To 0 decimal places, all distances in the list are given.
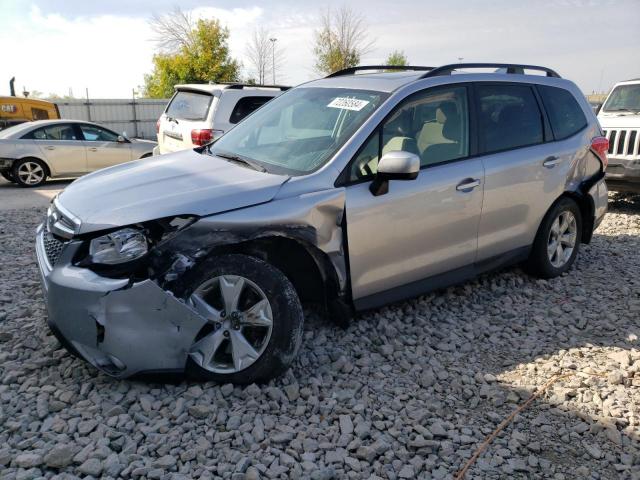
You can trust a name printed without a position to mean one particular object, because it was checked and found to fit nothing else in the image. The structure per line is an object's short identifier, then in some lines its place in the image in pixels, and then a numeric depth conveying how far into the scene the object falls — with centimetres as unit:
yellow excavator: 1512
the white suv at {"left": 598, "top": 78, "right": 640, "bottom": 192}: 847
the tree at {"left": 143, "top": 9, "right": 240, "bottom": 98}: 3591
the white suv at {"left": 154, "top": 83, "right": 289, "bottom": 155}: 827
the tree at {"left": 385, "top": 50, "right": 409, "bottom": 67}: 4993
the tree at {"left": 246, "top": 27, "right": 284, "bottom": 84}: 3831
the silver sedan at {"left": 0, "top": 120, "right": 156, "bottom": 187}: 1198
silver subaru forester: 302
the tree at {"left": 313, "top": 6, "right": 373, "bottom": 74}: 3728
